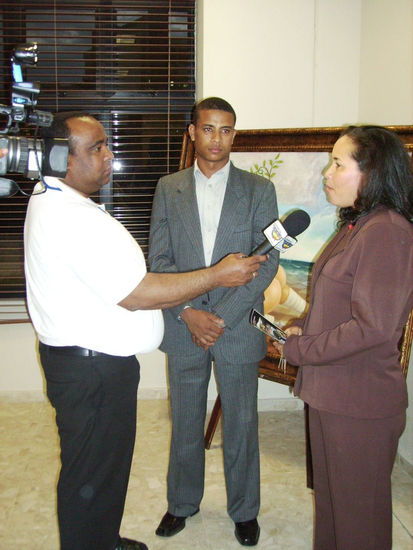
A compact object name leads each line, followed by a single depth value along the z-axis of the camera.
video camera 1.24
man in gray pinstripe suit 2.02
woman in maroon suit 1.31
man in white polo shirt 1.45
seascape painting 2.69
